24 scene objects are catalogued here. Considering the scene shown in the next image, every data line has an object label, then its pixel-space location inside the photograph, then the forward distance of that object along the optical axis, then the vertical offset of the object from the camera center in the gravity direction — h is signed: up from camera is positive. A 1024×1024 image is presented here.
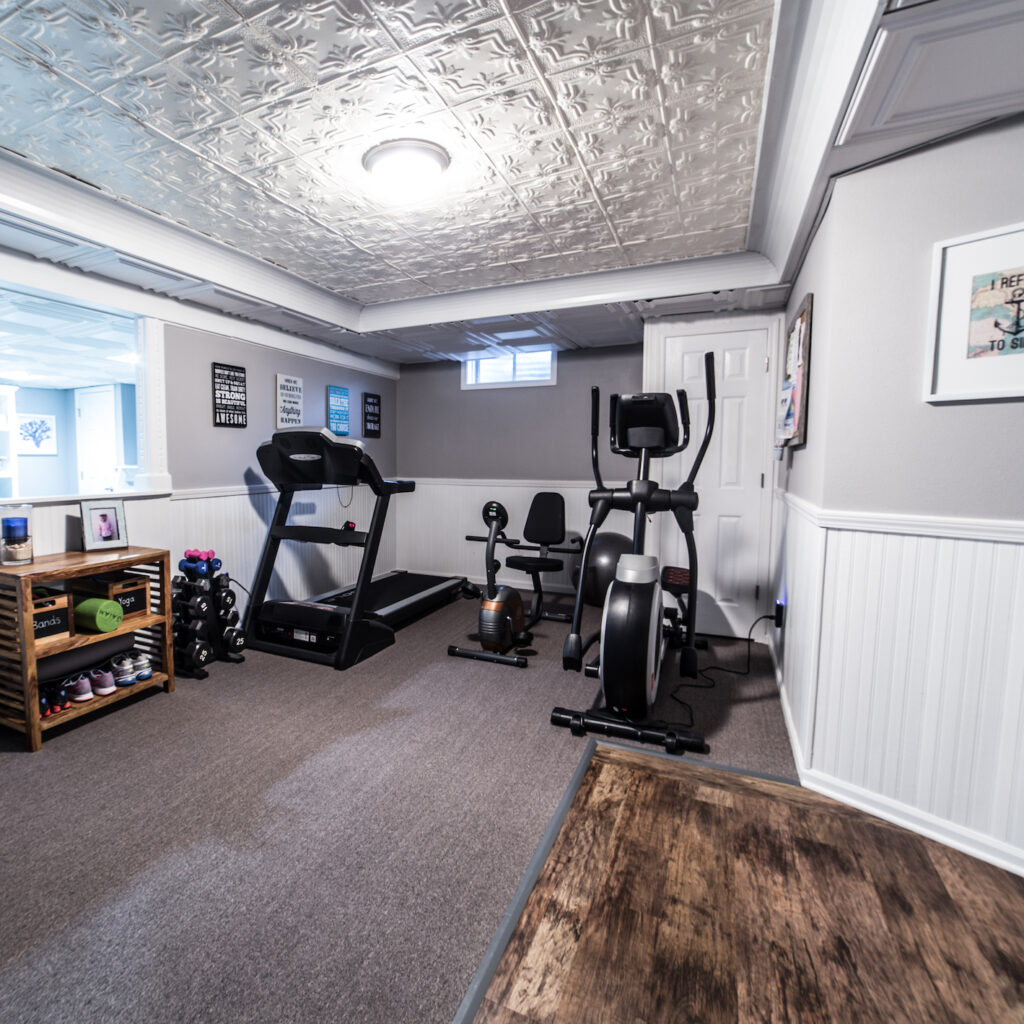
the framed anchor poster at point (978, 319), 1.59 +0.50
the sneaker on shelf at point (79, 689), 2.52 -1.09
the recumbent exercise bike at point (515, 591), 3.44 -0.83
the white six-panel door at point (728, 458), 3.67 +0.12
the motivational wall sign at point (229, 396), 3.77 +0.47
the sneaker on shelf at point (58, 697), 2.44 -1.10
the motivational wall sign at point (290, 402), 4.30 +0.50
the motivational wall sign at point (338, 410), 4.85 +0.50
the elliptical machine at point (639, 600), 2.30 -0.61
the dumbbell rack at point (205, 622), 3.11 -0.97
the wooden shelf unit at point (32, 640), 2.26 -0.83
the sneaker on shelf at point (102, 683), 2.60 -1.09
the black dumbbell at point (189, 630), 3.11 -0.99
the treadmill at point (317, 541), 3.30 -0.63
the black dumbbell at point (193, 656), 3.07 -1.12
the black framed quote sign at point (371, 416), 5.32 +0.50
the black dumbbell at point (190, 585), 3.17 -0.74
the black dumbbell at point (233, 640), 3.30 -1.10
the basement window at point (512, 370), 5.16 +0.98
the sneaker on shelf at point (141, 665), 2.77 -1.07
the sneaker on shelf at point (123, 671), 2.71 -1.07
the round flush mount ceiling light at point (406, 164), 2.08 +1.22
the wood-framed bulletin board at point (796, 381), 2.42 +0.48
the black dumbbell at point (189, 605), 3.14 -0.84
